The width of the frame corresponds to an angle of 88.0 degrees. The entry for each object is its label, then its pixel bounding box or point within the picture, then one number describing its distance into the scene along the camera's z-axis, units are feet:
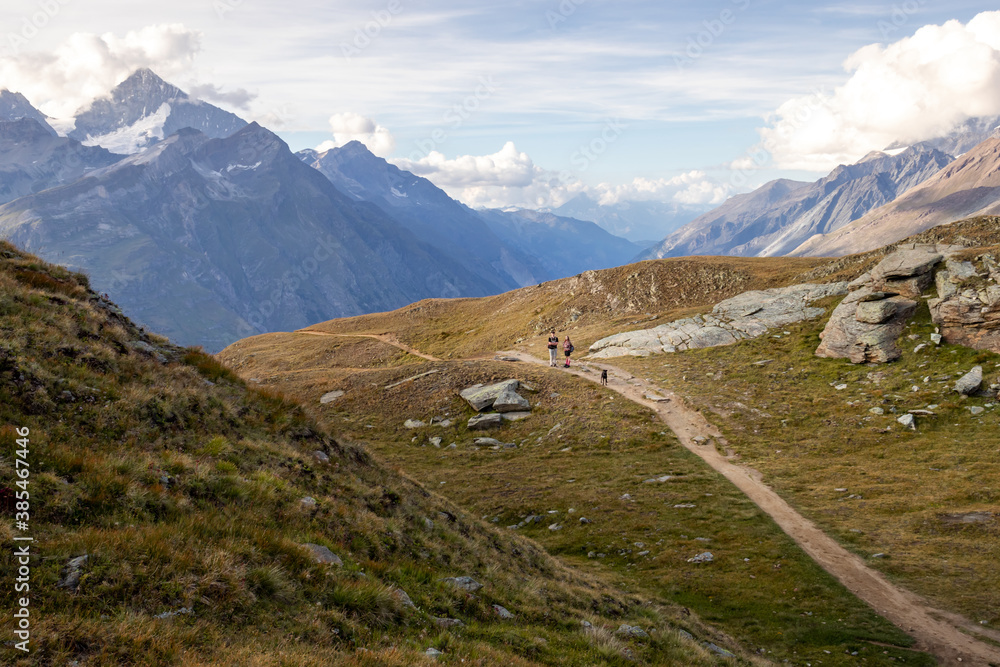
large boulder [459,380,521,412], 135.03
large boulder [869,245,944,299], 124.90
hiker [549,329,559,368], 155.63
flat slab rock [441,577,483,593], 39.30
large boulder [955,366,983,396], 93.25
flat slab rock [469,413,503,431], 127.44
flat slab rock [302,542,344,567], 32.68
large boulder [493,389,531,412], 132.57
